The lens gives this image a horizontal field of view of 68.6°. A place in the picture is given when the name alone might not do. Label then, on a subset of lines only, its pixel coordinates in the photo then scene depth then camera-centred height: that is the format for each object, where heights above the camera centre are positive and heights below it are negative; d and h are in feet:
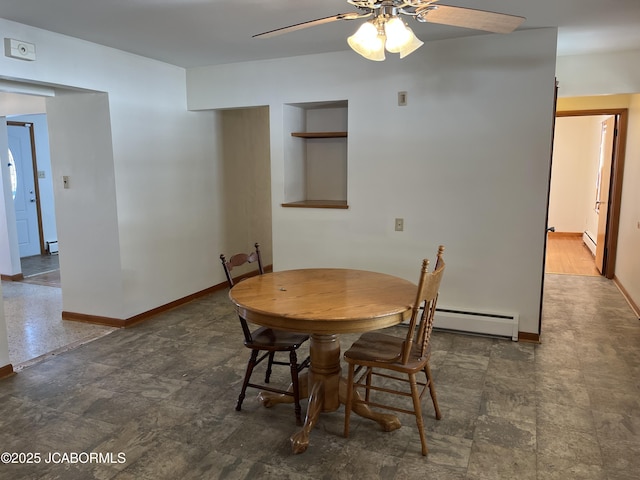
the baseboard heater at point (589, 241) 23.82 -3.92
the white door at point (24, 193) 23.38 -1.04
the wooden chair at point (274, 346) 8.46 -3.13
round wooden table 7.09 -2.15
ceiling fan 6.70 +2.23
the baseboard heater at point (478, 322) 12.33 -4.07
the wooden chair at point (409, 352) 7.26 -3.02
